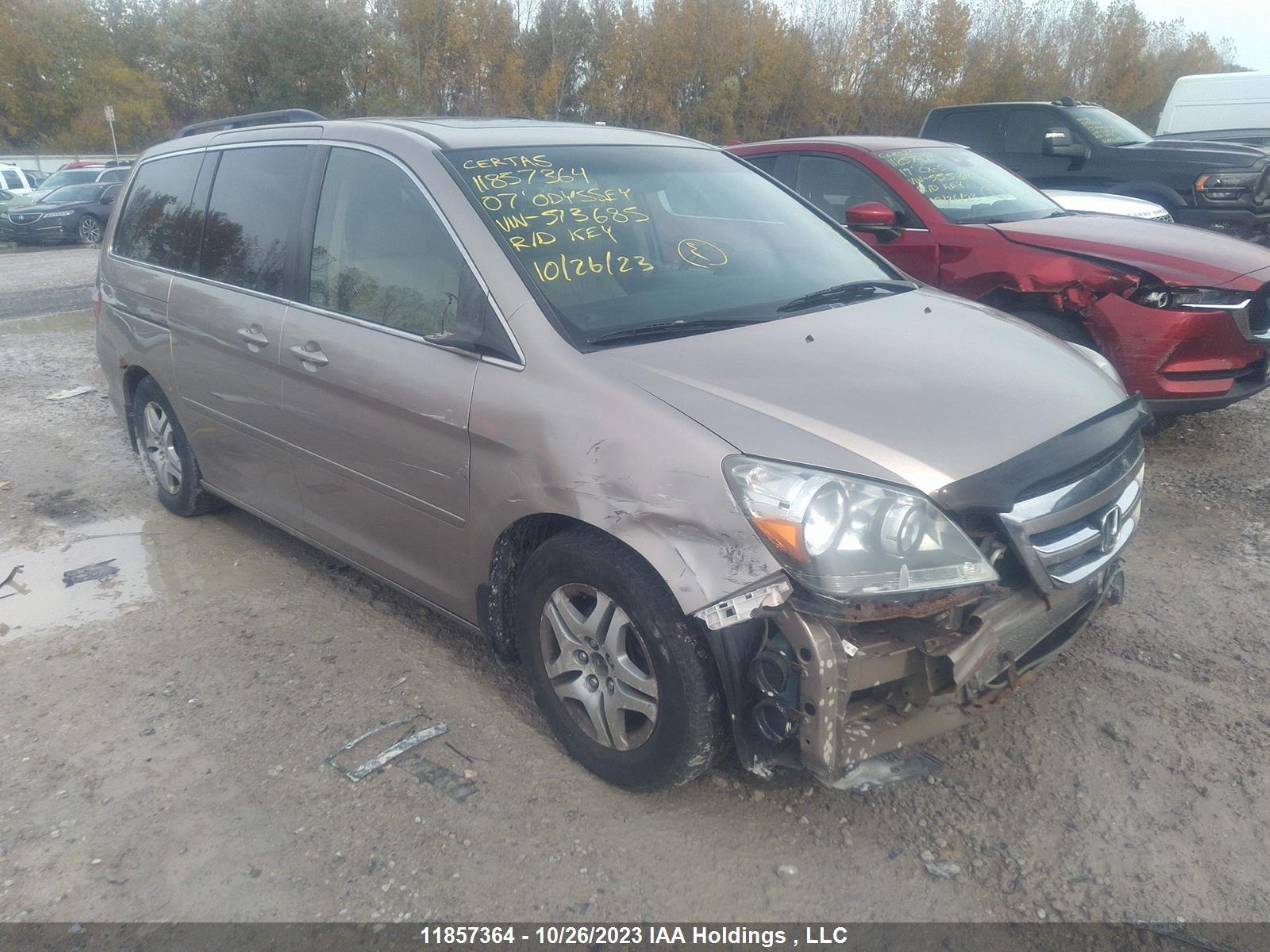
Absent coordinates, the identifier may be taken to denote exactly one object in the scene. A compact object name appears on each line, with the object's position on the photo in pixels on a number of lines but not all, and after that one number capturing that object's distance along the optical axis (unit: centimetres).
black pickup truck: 948
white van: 1270
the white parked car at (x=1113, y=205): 841
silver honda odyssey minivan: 230
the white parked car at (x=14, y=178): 2561
